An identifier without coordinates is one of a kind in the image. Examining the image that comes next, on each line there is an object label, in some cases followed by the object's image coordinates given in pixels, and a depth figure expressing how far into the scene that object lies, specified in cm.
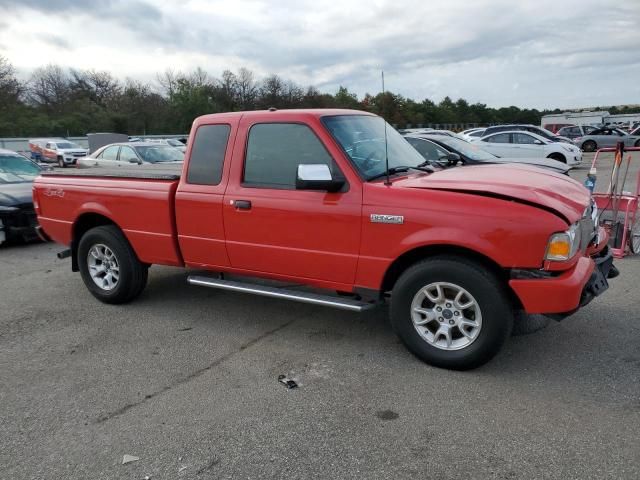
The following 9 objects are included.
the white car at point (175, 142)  3131
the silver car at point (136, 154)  1359
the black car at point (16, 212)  862
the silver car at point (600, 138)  2920
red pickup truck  348
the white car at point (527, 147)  1875
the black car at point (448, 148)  985
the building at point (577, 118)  4635
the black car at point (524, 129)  2150
